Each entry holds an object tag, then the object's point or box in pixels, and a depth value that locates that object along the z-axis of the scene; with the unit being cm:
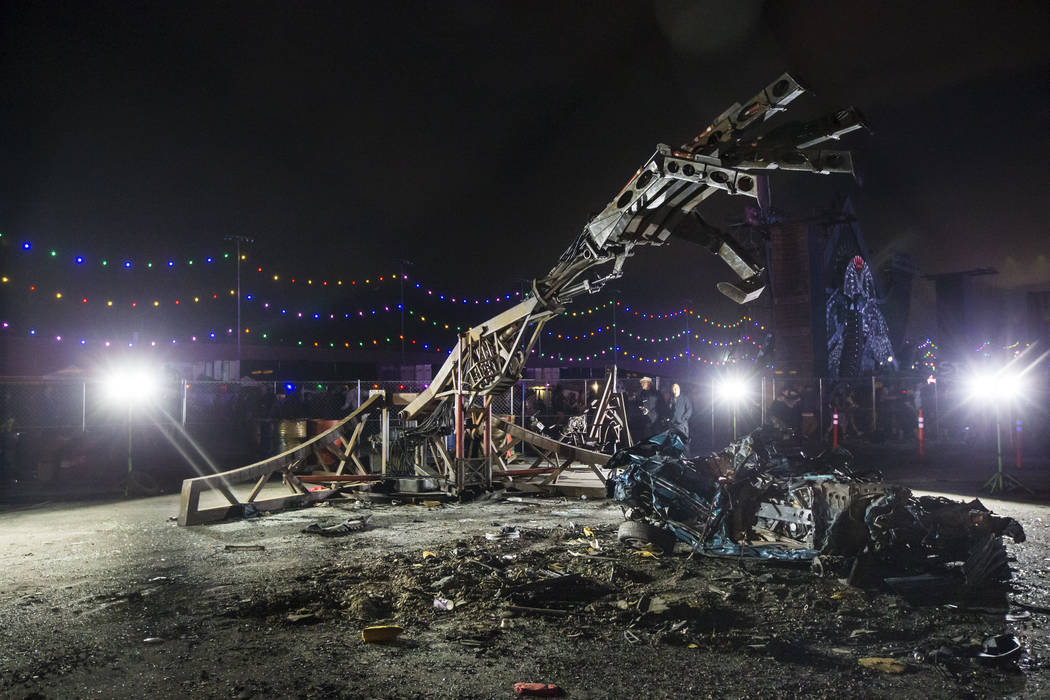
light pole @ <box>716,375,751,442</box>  1942
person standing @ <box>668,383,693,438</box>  1430
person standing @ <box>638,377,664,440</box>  1738
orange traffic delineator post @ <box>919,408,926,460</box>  1700
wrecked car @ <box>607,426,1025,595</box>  579
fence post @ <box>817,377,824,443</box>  1895
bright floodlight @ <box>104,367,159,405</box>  1320
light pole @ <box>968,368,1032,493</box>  1164
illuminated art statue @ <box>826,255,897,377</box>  2977
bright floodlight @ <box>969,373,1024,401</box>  1164
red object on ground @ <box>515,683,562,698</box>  381
